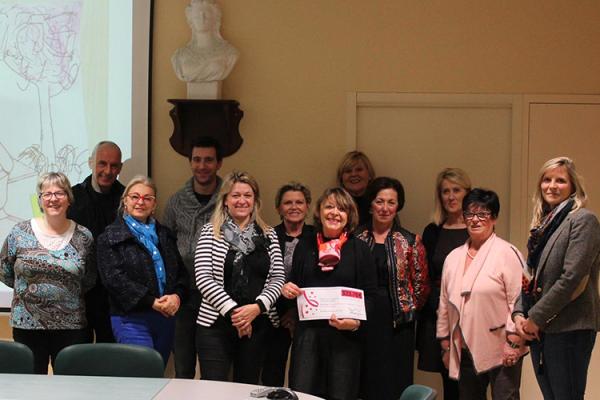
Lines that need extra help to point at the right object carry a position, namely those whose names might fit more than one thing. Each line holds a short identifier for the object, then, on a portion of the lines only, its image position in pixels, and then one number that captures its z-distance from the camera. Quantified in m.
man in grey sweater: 4.93
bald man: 4.97
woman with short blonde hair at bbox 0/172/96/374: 4.57
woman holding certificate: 4.45
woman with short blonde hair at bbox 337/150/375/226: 5.25
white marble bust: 5.32
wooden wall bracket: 5.40
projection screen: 5.55
